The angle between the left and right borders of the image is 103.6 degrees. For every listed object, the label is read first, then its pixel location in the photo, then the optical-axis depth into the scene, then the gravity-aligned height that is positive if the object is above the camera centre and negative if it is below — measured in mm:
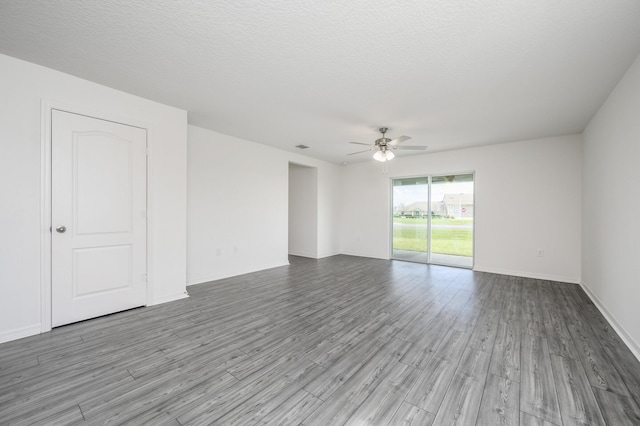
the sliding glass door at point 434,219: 5758 -163
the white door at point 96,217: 2691 -86
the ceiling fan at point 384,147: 4071 +1060
